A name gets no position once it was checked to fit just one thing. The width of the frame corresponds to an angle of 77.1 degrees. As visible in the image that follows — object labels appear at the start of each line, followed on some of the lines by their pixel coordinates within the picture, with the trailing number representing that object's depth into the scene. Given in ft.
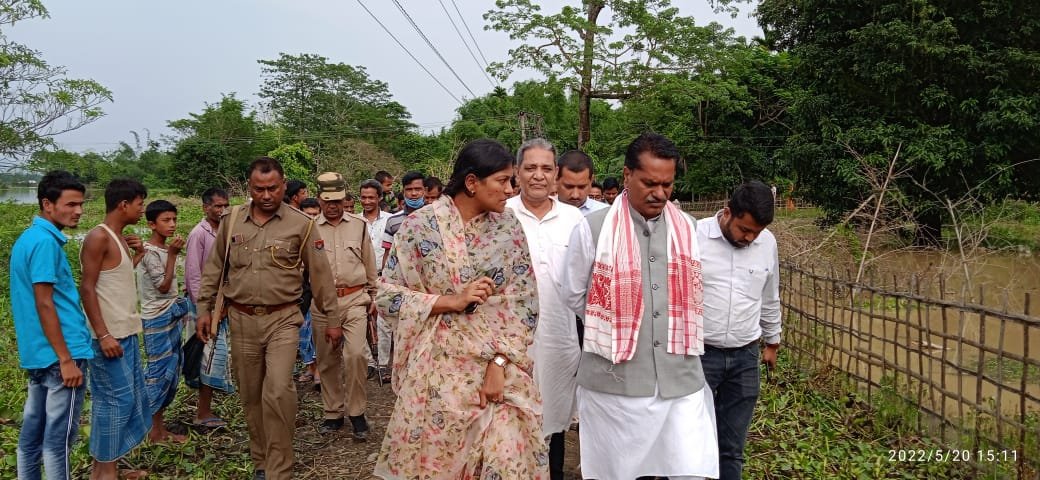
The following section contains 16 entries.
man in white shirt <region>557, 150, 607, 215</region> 14.52
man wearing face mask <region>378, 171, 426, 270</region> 20.61
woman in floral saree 8.66
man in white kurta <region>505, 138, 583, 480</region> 12.01
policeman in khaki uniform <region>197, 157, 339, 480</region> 12.18
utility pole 77.30
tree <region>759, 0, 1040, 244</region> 50.44
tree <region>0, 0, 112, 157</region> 33.50
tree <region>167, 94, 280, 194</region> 118.42
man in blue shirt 10.59
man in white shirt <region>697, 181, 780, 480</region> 10.59
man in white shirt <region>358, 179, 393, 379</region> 20.36
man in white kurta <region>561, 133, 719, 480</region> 8.95
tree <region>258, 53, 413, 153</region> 141.69
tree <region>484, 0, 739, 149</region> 71.15
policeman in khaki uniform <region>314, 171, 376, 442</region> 15.98
